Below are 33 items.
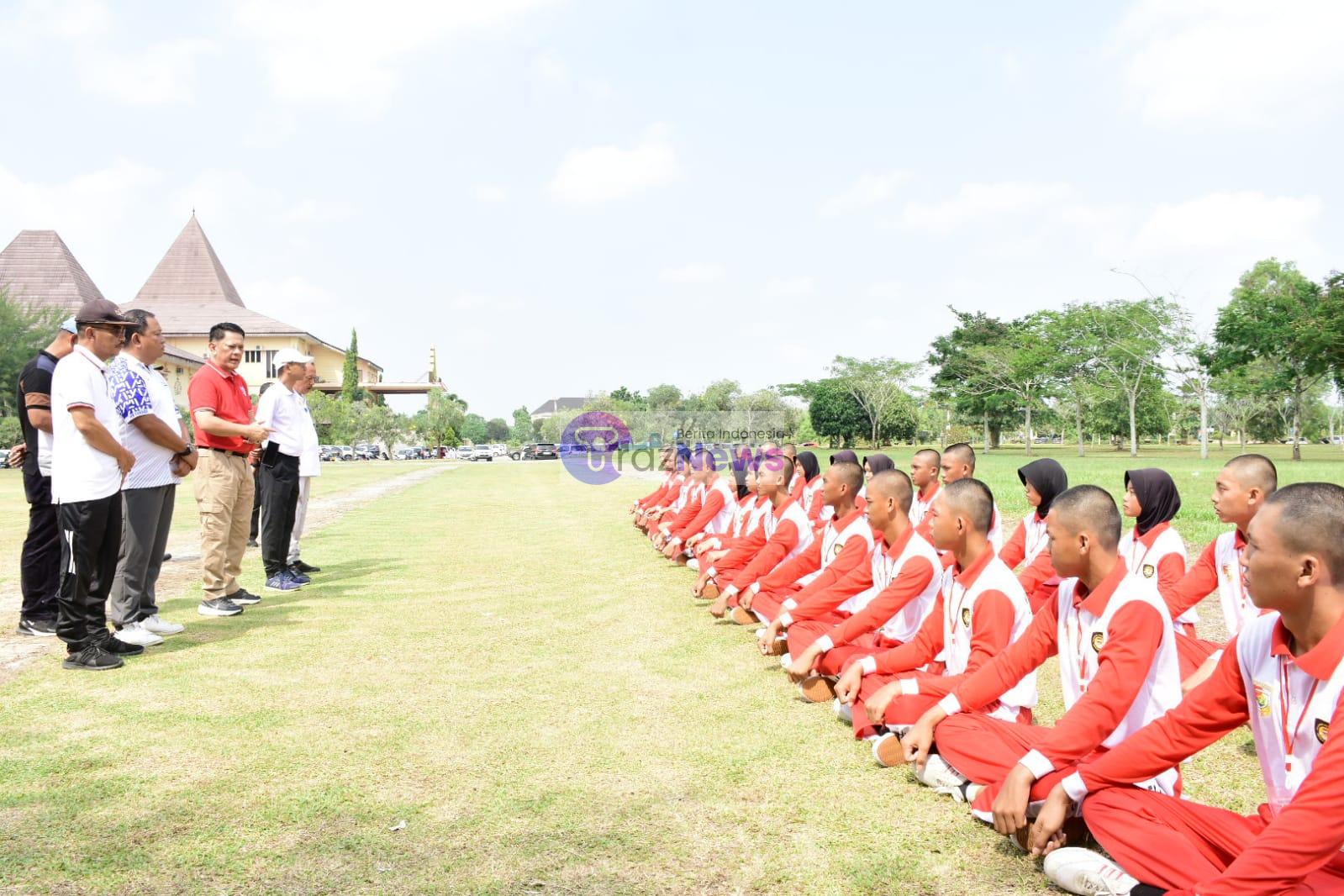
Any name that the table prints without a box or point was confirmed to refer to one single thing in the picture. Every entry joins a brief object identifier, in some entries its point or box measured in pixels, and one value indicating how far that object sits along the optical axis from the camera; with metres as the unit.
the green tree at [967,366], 57.53
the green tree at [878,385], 69.38
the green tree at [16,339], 34.47
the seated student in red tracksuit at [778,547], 6.13
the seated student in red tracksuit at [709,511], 9.22
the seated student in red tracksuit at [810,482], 8.17
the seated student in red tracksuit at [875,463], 7.41
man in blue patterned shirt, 5.85
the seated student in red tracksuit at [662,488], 12.92
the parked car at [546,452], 63.34
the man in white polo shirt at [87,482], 5.13
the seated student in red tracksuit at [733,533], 7.82
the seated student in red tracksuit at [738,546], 6.99
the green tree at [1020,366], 49.19
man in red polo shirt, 6.88
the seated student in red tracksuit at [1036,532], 5.66
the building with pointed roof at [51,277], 49.22
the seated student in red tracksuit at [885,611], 4.42
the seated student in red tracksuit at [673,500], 11.64
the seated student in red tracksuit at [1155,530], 4.98
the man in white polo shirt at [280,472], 8.13
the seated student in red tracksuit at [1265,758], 2.11
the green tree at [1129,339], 44.12
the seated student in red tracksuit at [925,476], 7.37
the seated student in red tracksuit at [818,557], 5.61
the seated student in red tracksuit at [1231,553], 4.46
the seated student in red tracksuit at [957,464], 6.63
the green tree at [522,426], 123.79
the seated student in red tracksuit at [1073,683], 2.94
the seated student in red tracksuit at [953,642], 3.78
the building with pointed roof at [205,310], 63.66
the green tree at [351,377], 68.06
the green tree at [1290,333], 33.22
